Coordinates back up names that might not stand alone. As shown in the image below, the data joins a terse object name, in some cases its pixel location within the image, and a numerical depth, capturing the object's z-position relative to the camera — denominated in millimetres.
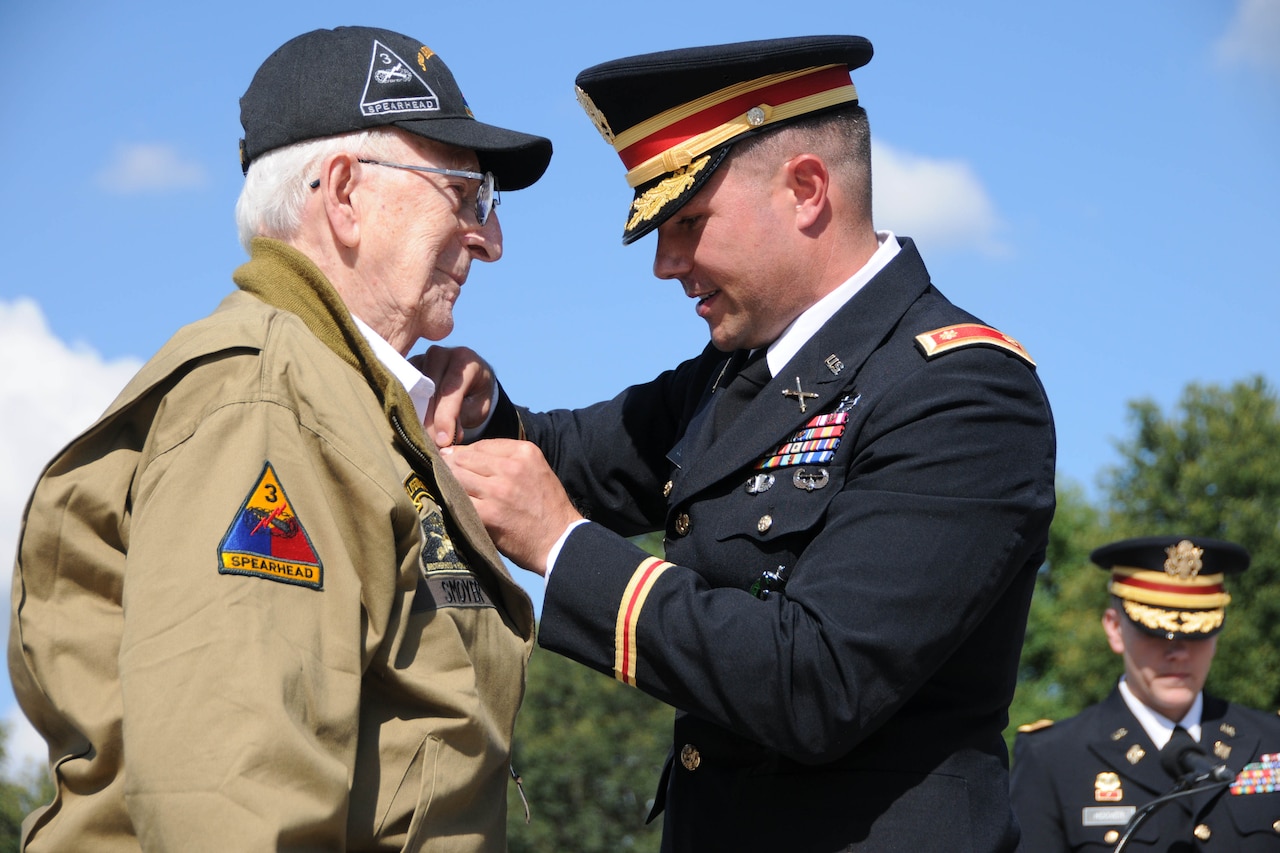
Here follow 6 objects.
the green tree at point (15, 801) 31500
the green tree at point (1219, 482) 27062
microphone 6633
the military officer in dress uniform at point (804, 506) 2994
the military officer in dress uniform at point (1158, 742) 6801
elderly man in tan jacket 2215
